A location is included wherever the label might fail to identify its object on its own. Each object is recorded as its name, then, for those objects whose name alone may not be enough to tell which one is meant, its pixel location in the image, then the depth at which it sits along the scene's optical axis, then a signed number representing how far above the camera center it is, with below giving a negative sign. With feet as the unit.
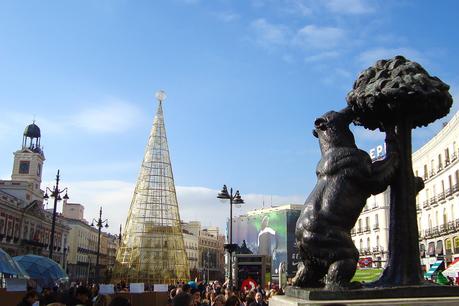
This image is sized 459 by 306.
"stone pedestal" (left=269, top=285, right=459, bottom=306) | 14.80 -0.83
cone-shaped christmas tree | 104.68 +7.73
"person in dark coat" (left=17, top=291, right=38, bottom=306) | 23.27 -1.74
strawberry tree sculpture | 18.29 +6.17
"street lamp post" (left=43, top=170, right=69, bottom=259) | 73.00 +10.67
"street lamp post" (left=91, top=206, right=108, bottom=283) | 116.98 +10.00
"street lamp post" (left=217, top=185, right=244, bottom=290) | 57.64 +8.34
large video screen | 217.36 +15.39
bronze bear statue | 16.39 +2.25
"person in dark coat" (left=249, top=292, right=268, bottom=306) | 24.93 -1.66
